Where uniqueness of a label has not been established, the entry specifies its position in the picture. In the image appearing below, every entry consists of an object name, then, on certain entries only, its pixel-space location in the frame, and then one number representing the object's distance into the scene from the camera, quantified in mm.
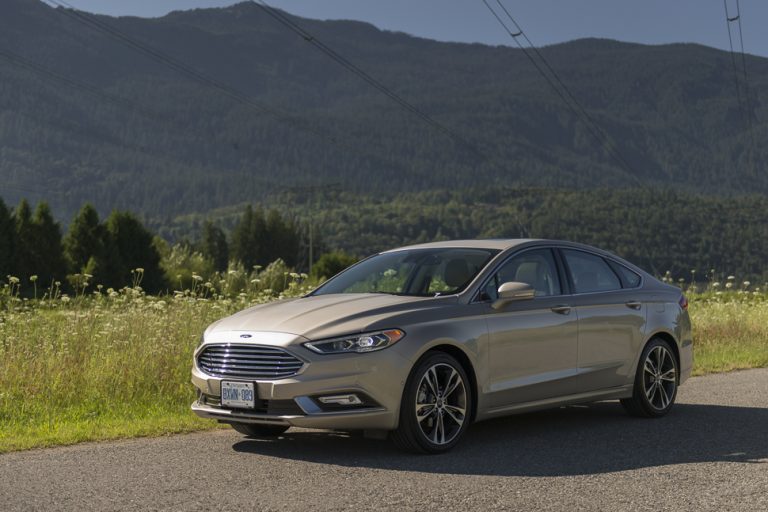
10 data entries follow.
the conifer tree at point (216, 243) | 98250
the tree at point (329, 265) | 54403
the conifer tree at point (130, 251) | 43312
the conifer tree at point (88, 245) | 43156
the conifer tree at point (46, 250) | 41656
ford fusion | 8070
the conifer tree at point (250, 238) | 98875
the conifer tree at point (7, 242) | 40625
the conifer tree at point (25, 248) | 41344
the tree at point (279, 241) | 100375
